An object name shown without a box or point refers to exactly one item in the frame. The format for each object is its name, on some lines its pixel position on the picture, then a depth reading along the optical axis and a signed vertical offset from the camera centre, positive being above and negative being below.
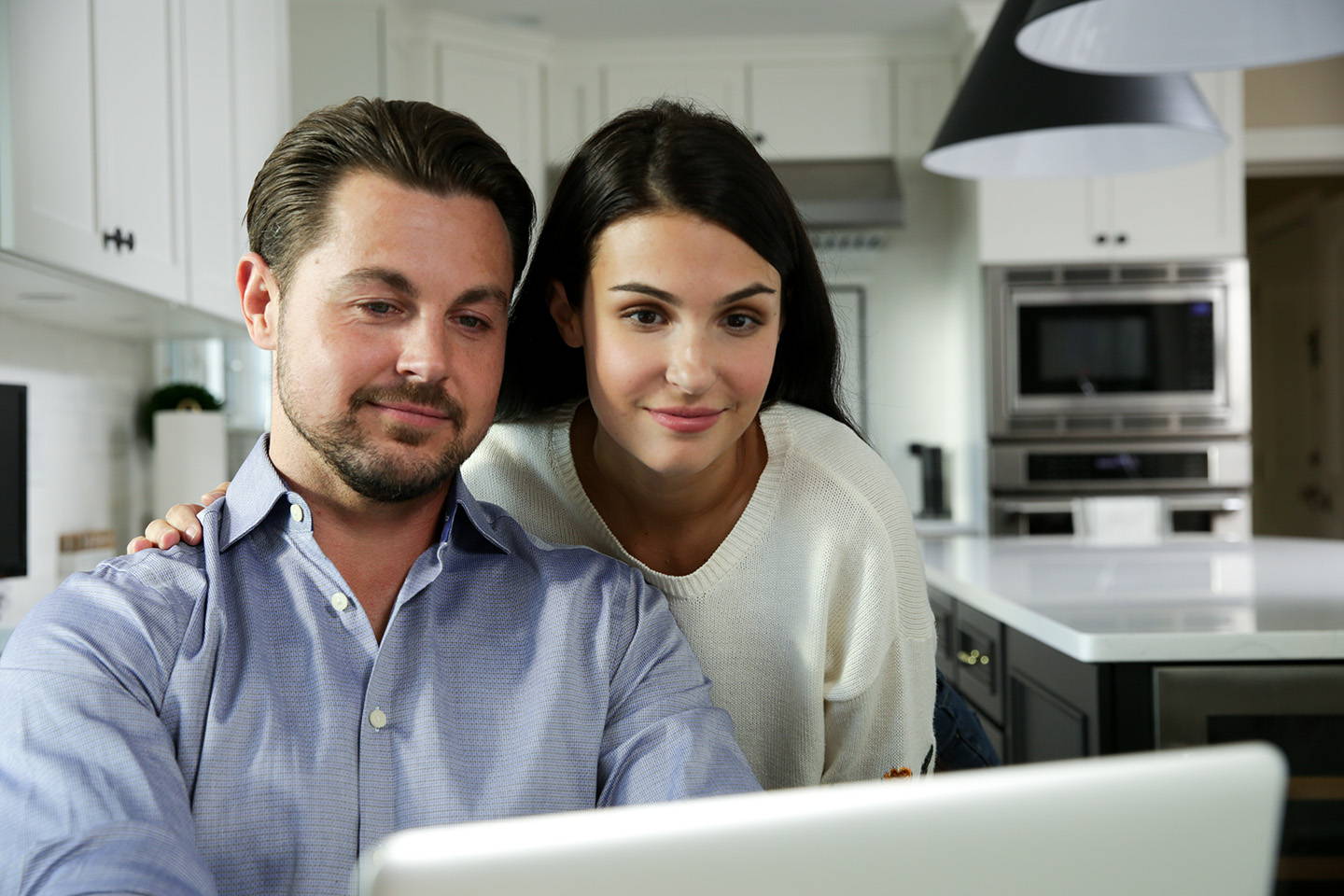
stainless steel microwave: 4.61 +0.28
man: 1.00 -0.16
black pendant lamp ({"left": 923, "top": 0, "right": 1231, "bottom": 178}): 2.25 +0.59
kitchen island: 1.77 -0.38
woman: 1.32 -0.02
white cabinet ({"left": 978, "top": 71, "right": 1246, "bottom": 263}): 4.67 +0.78
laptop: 0.42 -0.15
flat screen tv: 2.35 -0.08
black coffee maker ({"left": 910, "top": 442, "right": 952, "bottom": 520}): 5.07 -0.23
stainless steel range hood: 4.73 +0.93
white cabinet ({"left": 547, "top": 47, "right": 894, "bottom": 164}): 5.02 +1.39
